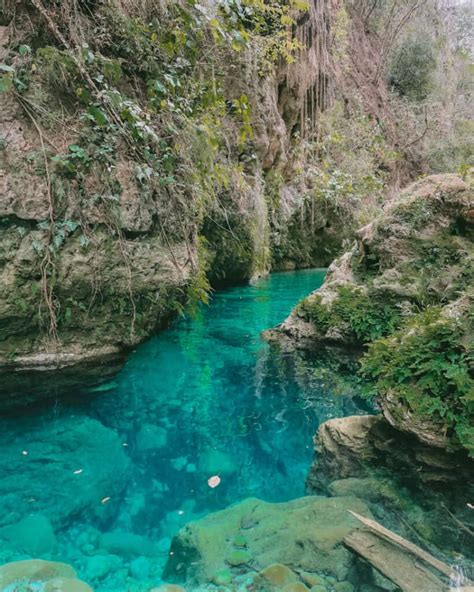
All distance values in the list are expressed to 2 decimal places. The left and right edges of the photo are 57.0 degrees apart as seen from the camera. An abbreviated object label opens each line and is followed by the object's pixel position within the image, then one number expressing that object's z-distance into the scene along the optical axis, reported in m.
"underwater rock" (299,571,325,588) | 2.17
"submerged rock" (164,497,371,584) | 2.33
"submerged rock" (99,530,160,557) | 2.67
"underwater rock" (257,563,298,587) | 2.16
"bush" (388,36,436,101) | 20.41
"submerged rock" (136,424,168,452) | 3.85
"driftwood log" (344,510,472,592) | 2.02
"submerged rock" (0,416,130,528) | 3.01
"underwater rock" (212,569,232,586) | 2.22
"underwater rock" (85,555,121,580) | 2.46
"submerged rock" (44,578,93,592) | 2.12
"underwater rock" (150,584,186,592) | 2.20
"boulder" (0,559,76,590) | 2.17
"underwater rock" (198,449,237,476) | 3.50
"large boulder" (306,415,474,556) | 2.54
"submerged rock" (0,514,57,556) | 2.62
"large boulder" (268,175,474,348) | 5.27
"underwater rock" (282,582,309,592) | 2.10
